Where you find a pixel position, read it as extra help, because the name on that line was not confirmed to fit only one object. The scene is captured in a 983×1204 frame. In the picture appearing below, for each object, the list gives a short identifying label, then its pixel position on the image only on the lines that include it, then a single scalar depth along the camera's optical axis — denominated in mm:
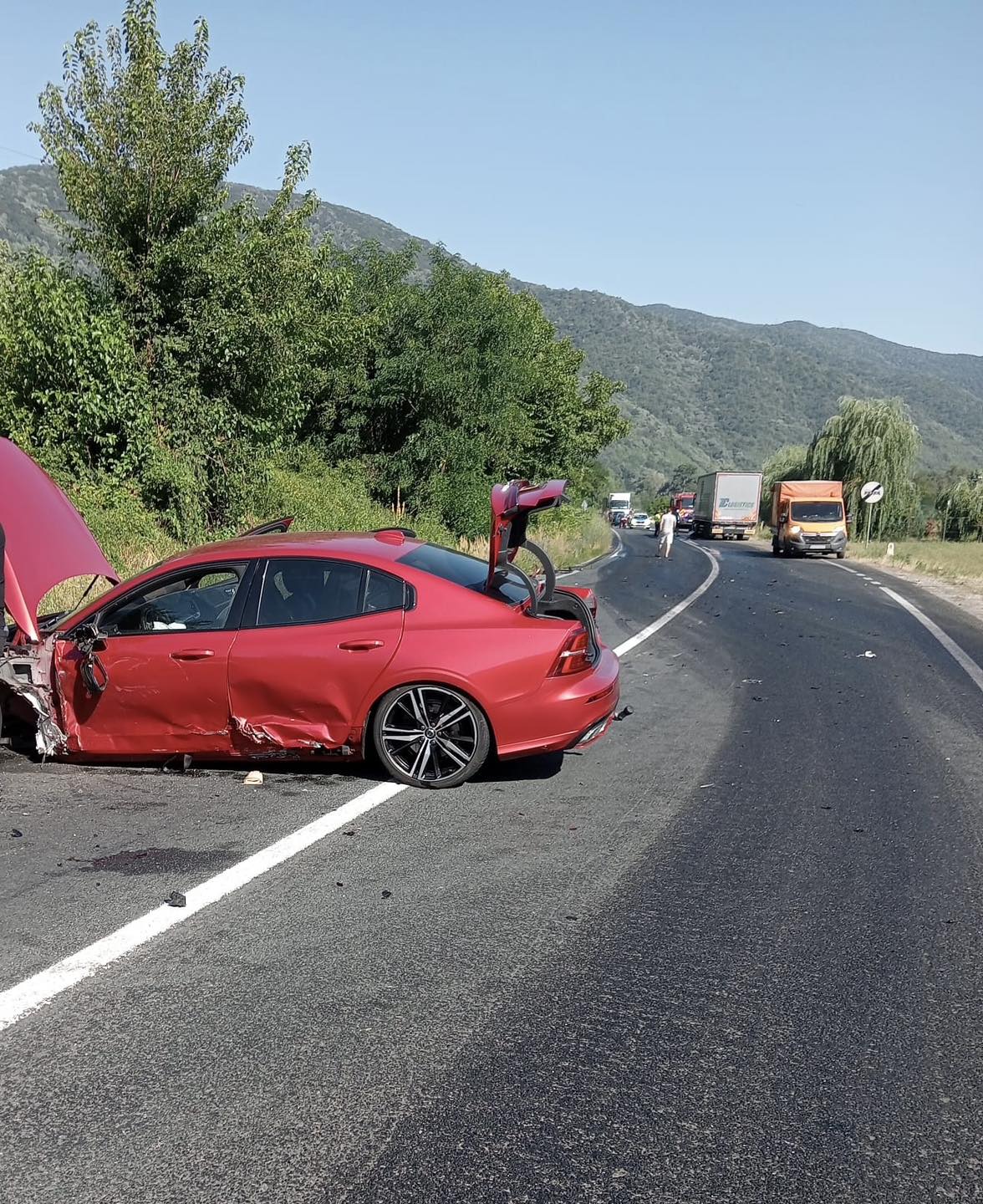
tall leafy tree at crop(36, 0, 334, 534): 19156
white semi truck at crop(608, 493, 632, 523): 118375
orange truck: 38281
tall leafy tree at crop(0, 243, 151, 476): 18438
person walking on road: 36969
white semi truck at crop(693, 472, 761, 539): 60375
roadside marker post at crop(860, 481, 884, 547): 40662
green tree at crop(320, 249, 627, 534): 32969
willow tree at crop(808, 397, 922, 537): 57188
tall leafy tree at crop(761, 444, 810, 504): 80250
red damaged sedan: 6480
